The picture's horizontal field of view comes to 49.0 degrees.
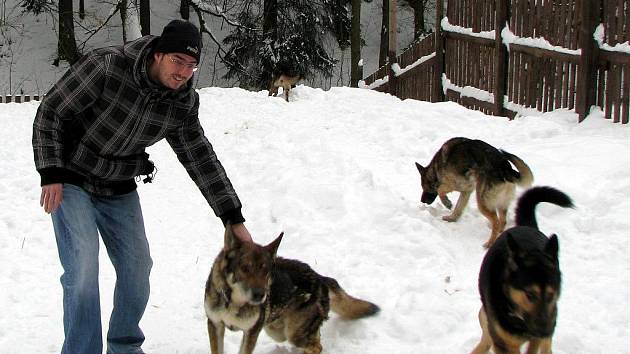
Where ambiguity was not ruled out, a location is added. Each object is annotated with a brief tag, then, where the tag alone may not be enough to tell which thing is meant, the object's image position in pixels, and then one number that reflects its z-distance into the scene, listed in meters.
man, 3.75
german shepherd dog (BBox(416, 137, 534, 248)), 6.54
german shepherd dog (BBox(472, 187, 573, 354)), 3.43
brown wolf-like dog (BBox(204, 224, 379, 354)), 3.79
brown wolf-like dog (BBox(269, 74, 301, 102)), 16.31
